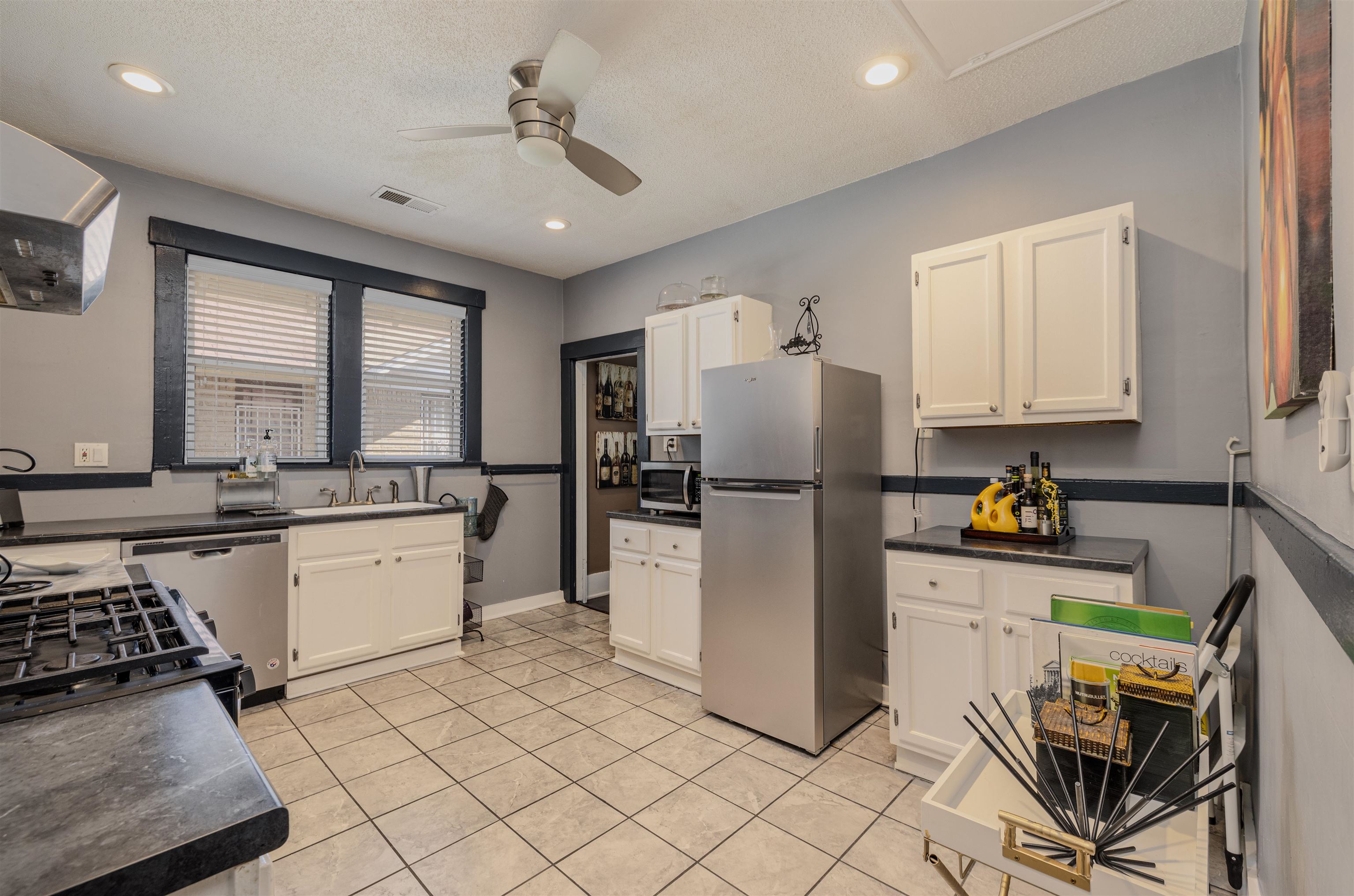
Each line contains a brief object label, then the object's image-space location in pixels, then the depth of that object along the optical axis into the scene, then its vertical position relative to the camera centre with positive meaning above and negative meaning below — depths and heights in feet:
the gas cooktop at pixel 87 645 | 2.60 -1.00
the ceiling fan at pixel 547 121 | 6.78 +4.20
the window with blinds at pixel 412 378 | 13.34 +1.83
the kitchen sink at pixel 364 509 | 11.24 -1.08
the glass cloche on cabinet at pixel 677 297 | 12.52 +3.34
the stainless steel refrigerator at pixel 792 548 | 8.35 -1.41
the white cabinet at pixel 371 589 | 10.38 -2.53
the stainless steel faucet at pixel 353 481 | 12.51 -0.54
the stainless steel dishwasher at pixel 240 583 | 8.93 -2.04
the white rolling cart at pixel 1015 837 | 2.23 -1.60
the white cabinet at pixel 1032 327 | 7.18 +1.67
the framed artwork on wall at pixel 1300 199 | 2.29 +1.13
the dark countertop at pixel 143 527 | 8.04 -1.07
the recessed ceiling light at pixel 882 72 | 7.41 +4.88
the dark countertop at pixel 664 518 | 10.58 -1.18
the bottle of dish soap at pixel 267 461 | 10.97 -0.10
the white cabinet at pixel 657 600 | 10.55 -2.73
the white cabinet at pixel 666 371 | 12.09 +1.75
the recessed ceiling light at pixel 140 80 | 7.50 +4.87
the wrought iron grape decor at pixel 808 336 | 11.23 +2.27
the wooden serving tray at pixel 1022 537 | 7.39 -1.08
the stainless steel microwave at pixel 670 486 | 10.98 -0.61
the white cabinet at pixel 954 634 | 6.81 -2.23
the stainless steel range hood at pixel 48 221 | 3.16 +1.37
